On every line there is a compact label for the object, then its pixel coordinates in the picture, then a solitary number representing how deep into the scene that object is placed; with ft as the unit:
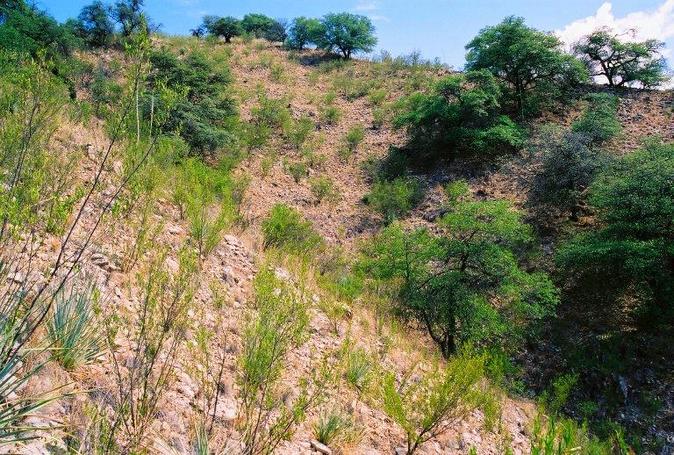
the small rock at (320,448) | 10.32
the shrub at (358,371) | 13.85
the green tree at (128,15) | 63.41
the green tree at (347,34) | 79.05
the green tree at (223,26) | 87.40
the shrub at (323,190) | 45.73
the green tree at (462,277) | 25.11
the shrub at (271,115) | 54.70
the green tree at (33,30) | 40.01
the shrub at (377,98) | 63.26
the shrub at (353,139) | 54.54
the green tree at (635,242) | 29.63
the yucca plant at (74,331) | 8.69
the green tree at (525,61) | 50.75
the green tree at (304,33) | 81.10
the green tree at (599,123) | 44.57
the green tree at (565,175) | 39.47
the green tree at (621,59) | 53.88
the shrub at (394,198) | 44.62
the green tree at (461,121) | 47.19
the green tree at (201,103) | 39.91
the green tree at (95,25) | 63.31
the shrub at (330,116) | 59.06
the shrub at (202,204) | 17.49
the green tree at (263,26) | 98.02
